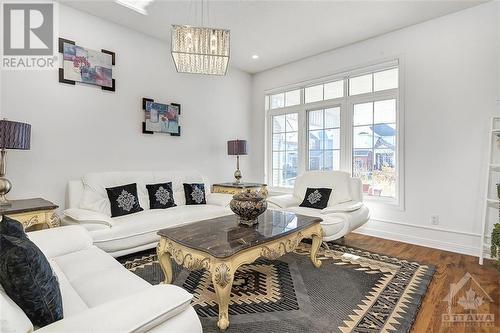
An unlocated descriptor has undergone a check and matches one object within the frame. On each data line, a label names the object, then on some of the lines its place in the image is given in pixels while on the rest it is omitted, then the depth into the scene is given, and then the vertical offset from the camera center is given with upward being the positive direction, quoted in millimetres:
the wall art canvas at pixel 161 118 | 3801 +645
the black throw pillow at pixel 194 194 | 3723 -453
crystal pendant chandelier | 2174 +947
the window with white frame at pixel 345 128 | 3803 +570
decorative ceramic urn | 2262 -368
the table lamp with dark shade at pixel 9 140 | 2287 +176
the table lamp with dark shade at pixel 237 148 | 4504 +242
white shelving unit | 2891 -99
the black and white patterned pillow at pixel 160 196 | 3383 -451
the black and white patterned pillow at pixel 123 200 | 2994 -449
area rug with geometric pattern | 1759 -1031
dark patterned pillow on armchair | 3582 -474
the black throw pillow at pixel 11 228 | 1242 -325
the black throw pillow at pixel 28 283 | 940 -441
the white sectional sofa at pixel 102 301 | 840 -578
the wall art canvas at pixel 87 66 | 3088 +1148
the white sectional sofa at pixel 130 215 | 2551 -588
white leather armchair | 2969 -508
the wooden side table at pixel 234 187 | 4152 -397
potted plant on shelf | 2396 -703
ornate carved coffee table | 1703 -590
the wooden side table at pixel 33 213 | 2237 -459
